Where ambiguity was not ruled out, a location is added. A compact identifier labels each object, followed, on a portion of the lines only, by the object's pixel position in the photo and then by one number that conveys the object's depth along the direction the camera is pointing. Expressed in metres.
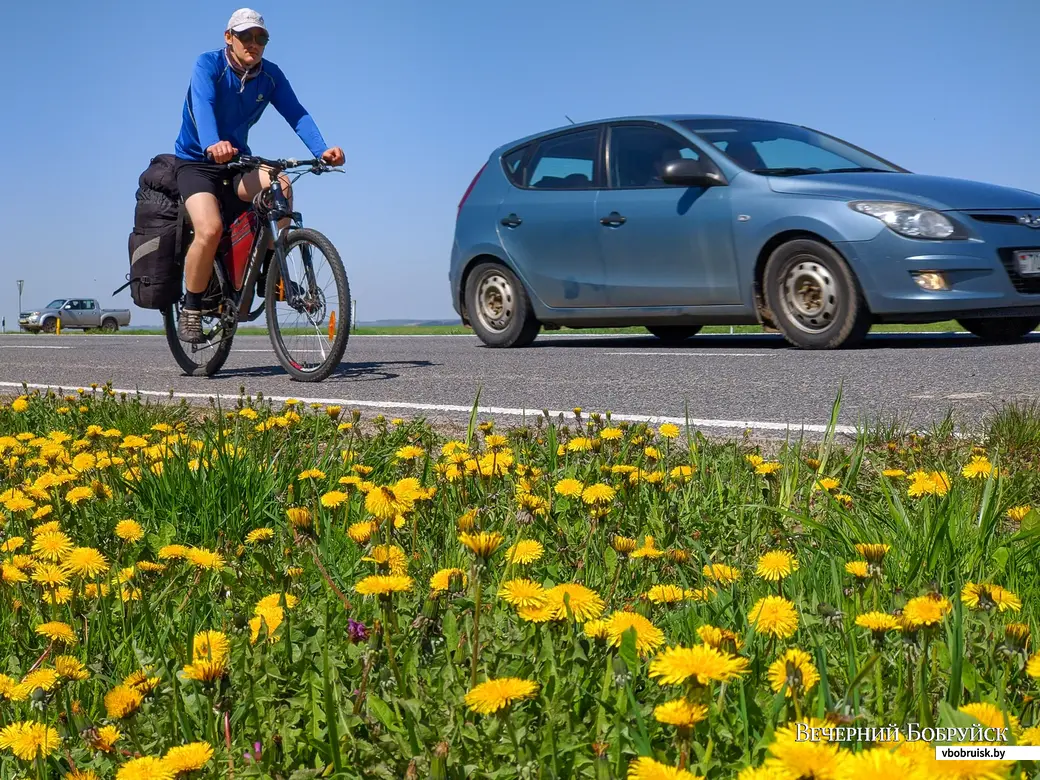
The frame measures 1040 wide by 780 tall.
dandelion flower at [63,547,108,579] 2.08
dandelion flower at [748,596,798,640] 1.59
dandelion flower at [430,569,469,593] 1.77
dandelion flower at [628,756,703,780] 1.03
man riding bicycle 6.85
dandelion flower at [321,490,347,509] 2.55
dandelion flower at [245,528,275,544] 2.38
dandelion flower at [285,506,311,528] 2.15
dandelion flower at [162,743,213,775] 1.27
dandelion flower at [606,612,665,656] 1.51
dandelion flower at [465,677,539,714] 1.29
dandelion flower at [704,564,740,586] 2.09
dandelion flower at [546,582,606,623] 1.56
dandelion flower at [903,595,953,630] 1.46
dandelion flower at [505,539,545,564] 1.95
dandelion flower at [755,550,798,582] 2.03
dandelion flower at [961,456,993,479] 2.63
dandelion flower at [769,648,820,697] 1.31
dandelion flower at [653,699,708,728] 1.16
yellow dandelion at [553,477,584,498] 2.45
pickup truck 53.91
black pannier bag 7.36
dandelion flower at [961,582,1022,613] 1.69
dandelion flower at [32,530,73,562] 2.23
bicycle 7.00
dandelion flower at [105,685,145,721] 1.44
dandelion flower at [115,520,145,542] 2.45
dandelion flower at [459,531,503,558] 1.56
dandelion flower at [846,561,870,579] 1.78
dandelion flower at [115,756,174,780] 1.26
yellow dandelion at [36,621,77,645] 1.77
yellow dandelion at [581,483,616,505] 2.31
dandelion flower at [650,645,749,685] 1.18
